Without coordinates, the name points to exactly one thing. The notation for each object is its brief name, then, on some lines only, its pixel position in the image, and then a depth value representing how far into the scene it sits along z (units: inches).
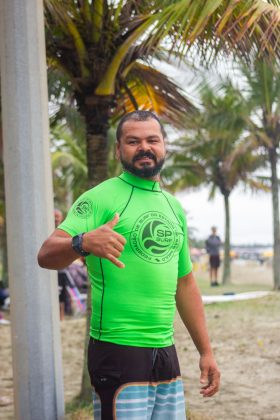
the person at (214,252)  832.3
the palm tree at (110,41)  194.7
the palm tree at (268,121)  706.1
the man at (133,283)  99.7
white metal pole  162.4
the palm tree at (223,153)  760.3
